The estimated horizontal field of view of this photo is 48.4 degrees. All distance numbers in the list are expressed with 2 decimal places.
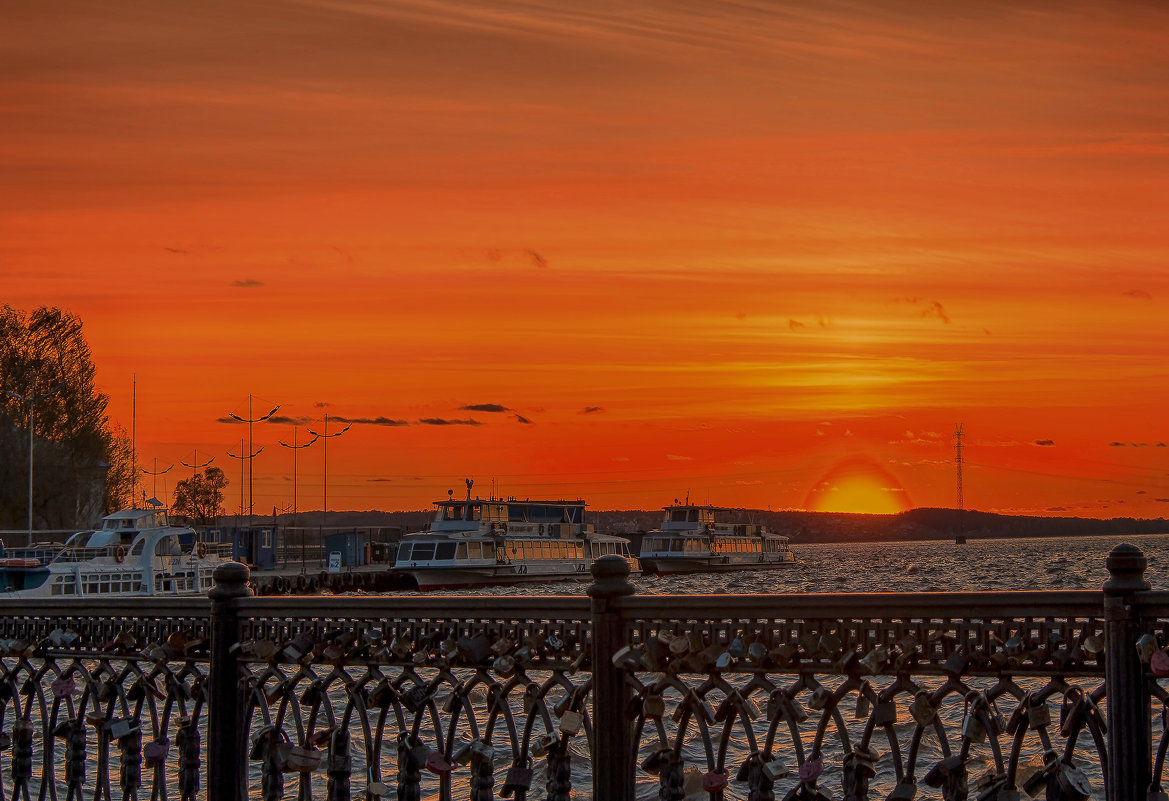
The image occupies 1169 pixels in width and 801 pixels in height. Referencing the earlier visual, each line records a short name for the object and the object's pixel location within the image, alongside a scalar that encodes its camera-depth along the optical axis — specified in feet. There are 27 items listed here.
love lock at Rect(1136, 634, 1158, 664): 13.33
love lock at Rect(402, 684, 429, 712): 17.03
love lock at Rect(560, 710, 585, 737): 15.40
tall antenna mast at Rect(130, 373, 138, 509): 216.74
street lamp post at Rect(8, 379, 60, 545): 172.55
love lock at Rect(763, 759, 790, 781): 14.98
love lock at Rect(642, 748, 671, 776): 15.76
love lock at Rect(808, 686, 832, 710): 15.06
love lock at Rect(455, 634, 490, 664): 16.40
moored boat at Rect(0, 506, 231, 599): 148.66
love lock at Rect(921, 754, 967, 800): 14.42
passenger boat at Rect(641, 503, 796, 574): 313.32
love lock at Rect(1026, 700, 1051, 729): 14.05
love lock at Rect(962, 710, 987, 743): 14.39
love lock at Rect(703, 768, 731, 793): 15.39
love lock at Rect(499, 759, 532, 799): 16.44
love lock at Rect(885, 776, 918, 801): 14.76
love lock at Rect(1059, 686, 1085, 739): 14.01
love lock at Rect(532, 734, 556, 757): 16.33
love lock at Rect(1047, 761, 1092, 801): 13.91
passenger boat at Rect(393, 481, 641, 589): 229.86
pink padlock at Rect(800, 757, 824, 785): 15.06
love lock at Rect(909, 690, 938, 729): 14.32
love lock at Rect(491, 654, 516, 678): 16.10
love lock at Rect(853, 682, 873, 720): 14.70
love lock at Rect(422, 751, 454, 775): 16.87
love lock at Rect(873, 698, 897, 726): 14.60
